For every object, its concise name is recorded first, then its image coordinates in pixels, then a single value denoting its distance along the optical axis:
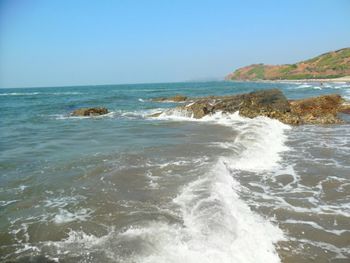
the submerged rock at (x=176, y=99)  40.72
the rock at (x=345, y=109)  22.58
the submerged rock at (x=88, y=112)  27.45
